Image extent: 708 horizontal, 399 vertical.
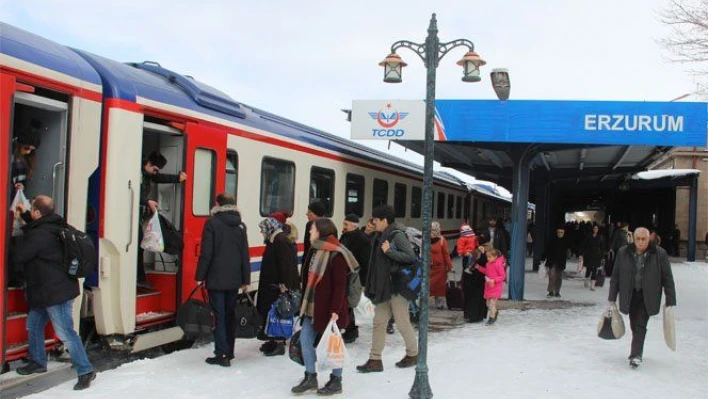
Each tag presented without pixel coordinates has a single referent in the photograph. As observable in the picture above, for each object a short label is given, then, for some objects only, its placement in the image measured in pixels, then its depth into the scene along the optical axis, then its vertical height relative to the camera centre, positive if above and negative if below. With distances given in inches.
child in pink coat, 361.4 -35.9
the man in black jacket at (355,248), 310.3 -19.0
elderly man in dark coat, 265.4 -26.5
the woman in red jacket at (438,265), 391.5 -32.2
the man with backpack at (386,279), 248.1 -26.9
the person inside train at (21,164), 206.9 +10.8
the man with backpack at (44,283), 202.2 -27.4
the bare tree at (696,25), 507.3 +155.2
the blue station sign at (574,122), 377.1 +58.1
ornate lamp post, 220.1 +9.9
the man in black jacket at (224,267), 247.6 -24.2
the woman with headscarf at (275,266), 265.0 -24.9
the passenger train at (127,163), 209.5 +16.0
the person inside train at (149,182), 263.4 +8.3
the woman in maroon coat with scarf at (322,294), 218.4 -29.4
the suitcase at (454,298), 416.5 -55.2
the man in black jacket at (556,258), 465.1 -30.4
